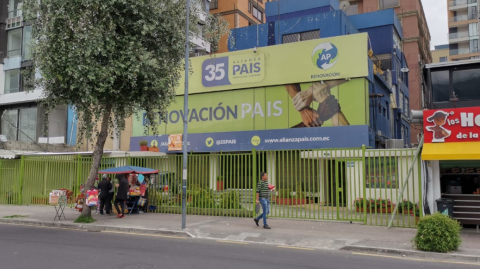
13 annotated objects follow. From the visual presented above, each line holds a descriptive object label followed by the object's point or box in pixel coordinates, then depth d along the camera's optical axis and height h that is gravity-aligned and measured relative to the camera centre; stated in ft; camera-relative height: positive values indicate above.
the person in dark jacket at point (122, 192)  51.34 -1.97
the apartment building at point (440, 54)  243.23 +72.71
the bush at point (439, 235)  30.42 -4.33
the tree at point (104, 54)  42.73 +13.00
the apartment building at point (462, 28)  195.21 +71.50
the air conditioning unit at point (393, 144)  79.66 +6.36
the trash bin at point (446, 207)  38.91 -2.83
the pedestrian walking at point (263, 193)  42.04 -1.69
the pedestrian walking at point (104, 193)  53.73 -2.20
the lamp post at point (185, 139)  41.68 +3.86
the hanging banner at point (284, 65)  69.26 +20.31
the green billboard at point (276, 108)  68.95 +12.49
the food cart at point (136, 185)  53.57 -1.20
